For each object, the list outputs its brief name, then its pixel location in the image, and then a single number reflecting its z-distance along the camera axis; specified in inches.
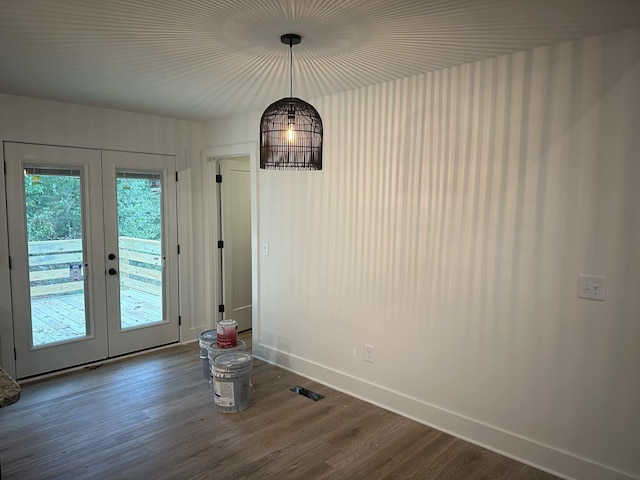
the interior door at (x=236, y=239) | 206.8
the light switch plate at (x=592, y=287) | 96.9
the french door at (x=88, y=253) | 154.5
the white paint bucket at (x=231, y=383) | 132.0
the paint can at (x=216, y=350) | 145.6
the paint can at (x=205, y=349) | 155.7
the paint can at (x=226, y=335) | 148.2
